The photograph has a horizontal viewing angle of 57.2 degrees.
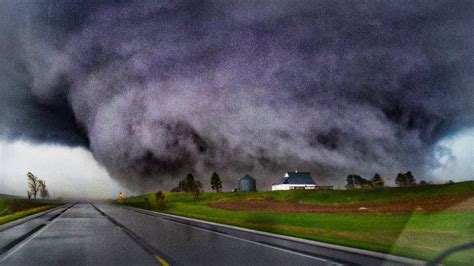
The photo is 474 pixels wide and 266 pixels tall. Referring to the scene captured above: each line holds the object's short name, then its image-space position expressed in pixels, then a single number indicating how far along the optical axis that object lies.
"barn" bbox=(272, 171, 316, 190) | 156.00
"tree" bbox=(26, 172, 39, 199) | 168.48
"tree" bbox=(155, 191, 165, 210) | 83.66
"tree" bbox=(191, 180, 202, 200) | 122.84
